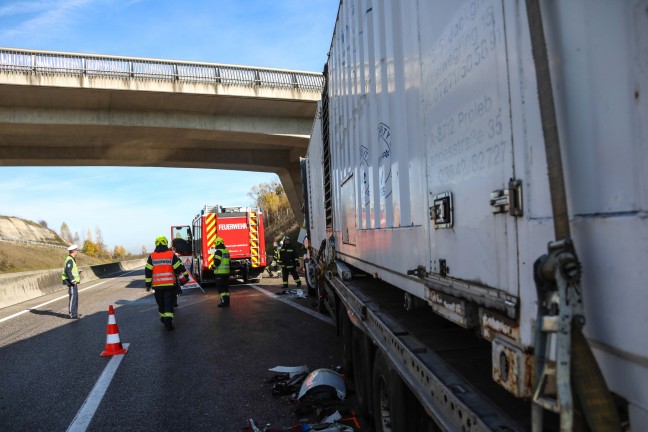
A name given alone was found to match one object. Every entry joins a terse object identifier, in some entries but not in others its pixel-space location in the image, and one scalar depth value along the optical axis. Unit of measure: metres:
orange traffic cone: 7.52
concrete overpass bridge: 18.06
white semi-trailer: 1.32
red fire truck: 18.28
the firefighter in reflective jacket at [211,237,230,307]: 12.27
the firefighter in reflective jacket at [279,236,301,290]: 15.88
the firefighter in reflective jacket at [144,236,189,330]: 9.61
